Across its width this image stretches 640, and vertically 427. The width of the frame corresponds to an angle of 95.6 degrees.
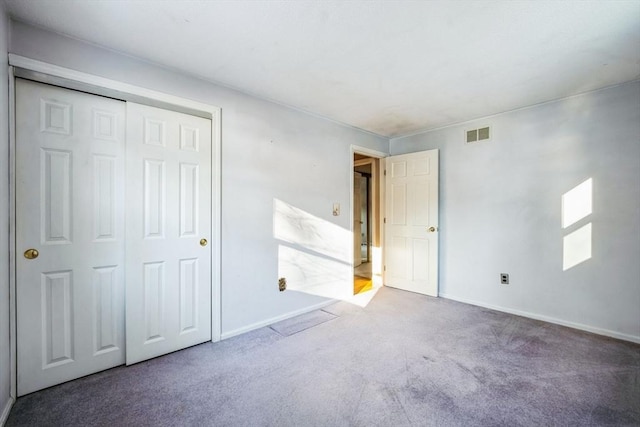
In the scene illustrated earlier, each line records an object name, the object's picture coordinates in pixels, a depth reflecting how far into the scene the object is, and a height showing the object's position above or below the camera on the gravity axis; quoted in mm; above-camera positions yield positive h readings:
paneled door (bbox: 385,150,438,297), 4031 -142
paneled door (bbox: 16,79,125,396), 1885 -154
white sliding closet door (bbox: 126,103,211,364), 2268 -161
